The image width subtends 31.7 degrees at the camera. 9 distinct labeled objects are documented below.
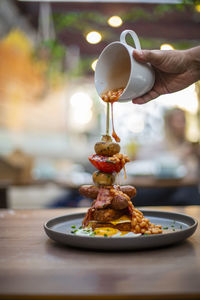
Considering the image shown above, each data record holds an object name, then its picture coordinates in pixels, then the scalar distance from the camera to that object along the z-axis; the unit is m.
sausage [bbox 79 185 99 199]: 1.27
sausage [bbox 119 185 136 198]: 1.28
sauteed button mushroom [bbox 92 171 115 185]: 1.27
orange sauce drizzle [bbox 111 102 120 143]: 1.30
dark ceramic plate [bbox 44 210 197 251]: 0.95
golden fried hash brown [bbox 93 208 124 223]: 1.22
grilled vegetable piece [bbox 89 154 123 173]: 1.25
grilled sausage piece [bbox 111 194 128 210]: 1.18
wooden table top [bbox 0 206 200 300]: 0.71
